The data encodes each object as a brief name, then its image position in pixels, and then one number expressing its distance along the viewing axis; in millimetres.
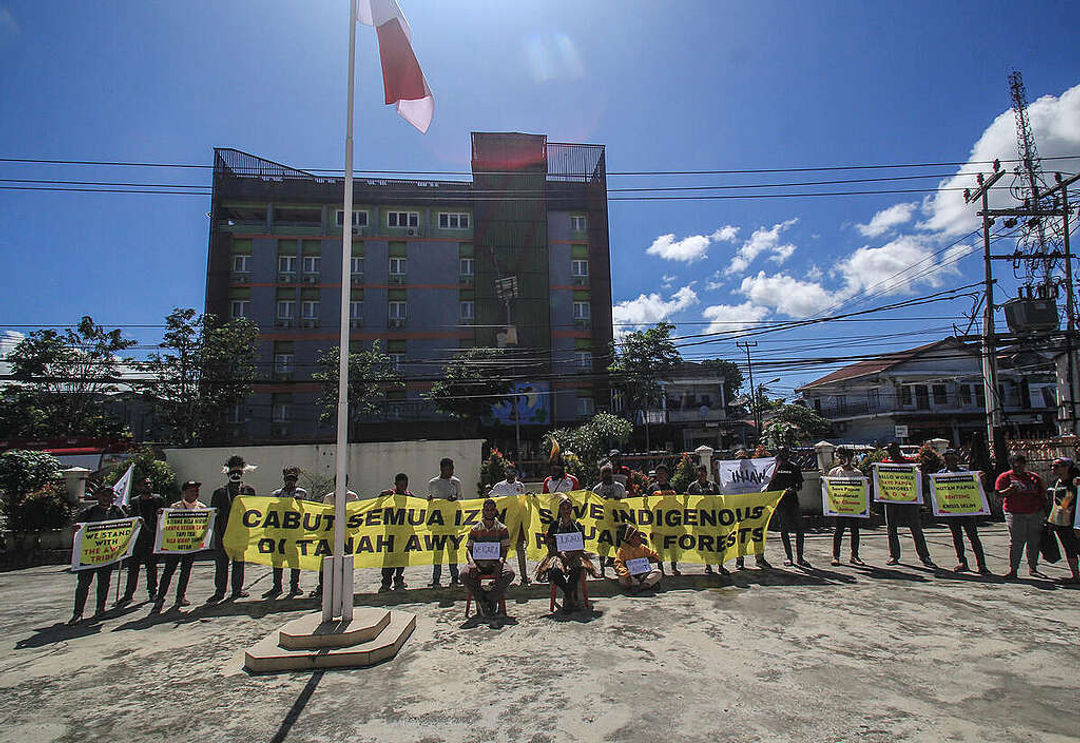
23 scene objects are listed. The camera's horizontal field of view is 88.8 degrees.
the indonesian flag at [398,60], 6449
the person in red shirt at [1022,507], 7656
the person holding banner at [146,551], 7922
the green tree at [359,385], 34250
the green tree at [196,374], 30281
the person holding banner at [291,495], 8086
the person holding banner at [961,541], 8055
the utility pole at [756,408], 45647
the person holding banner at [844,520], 9039
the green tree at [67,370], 33938
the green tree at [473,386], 35906
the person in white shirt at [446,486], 8758
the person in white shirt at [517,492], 8344
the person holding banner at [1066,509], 7402
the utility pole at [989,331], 17859
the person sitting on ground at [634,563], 7621
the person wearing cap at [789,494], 8906
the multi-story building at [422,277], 40844
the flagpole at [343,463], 5828
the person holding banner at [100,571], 7055
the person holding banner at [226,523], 7875
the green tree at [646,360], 38812
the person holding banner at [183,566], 7473
